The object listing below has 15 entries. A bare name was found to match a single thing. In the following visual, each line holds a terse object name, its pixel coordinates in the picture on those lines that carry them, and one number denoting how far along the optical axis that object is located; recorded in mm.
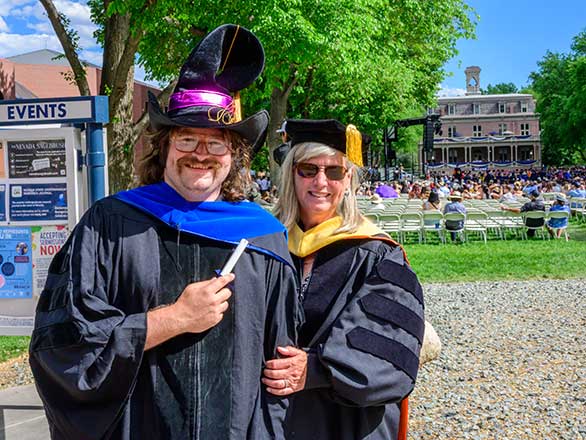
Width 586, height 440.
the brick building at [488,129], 105375
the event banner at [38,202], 4129
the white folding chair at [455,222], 14766
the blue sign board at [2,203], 4121
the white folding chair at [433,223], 14852
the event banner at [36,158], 4062
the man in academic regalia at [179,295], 1815
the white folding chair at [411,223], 14859
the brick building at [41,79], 31150
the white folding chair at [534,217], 15172
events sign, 3912
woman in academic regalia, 2137
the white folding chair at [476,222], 15039
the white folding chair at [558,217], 14875
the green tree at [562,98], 46438
